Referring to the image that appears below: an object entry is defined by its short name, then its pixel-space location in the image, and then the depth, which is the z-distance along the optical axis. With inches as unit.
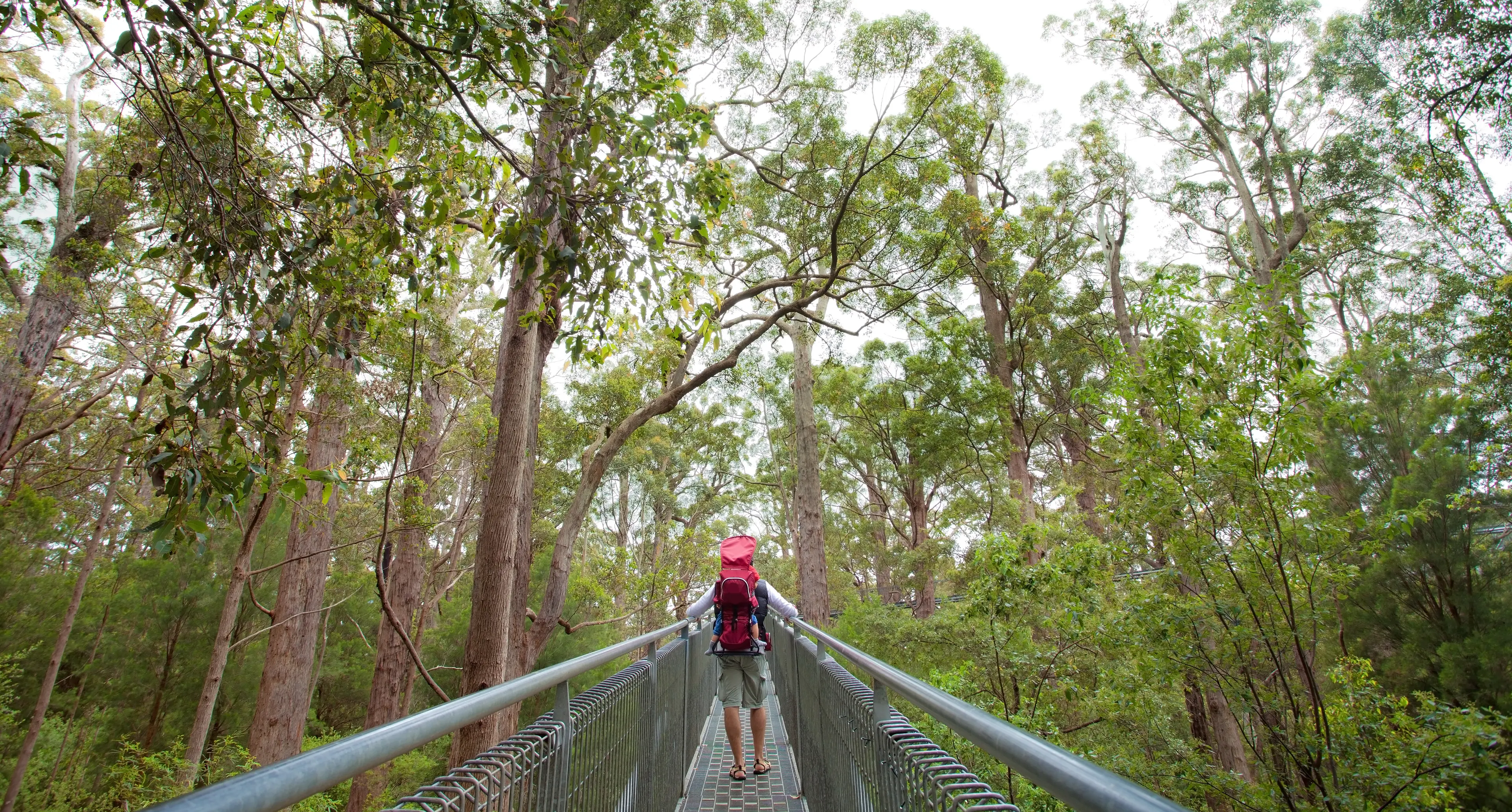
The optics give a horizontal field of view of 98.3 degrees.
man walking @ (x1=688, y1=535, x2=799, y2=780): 169.9
